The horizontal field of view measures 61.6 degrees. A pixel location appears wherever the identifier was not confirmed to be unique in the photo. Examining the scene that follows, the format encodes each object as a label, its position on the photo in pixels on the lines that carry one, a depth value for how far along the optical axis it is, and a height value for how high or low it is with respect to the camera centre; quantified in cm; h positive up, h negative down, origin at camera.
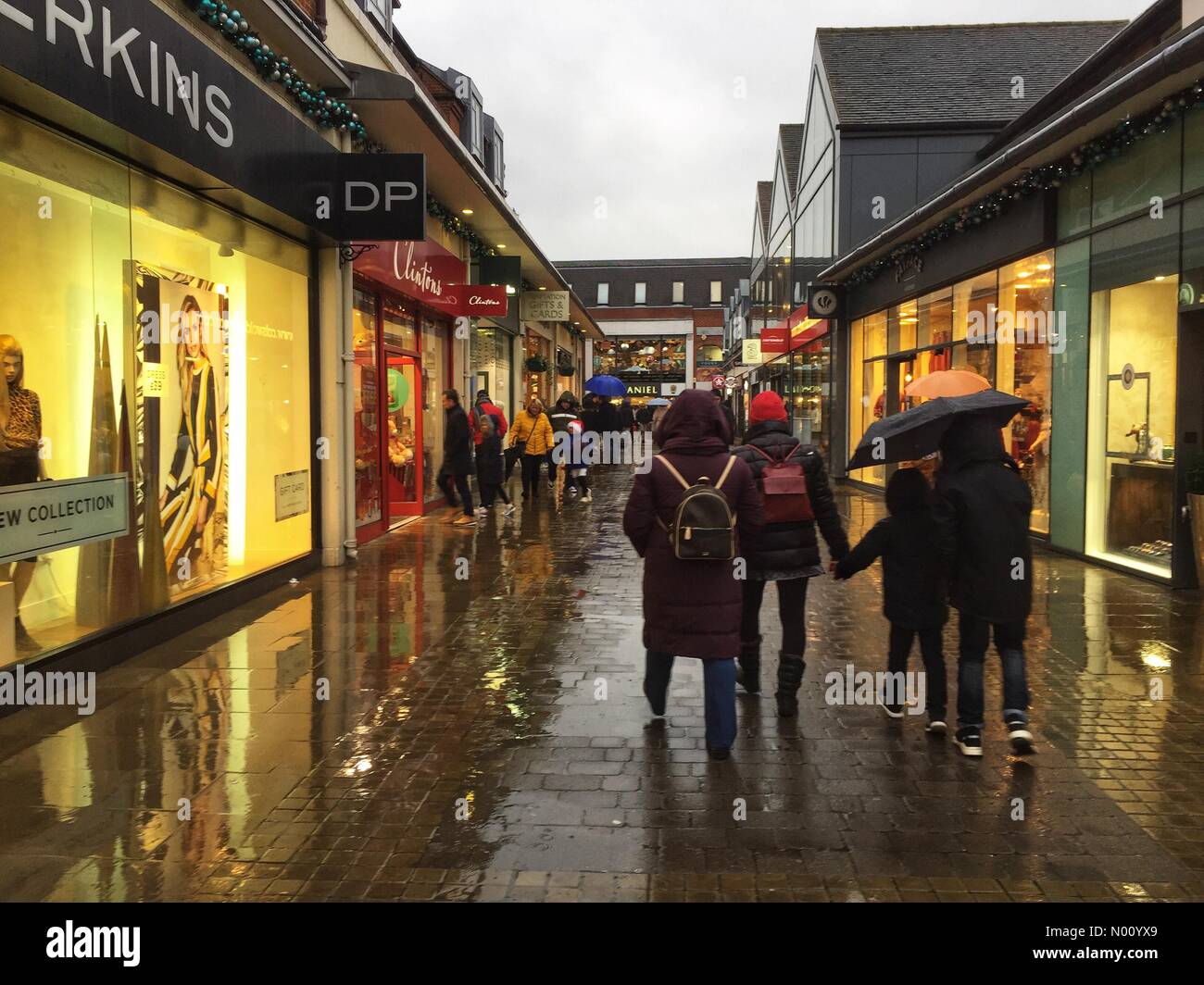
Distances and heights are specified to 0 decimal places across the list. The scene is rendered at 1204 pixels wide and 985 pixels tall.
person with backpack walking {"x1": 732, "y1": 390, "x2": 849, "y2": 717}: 566 -49
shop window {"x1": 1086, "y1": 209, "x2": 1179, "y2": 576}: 943 +42
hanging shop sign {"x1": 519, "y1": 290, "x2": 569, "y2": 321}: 2389 +312
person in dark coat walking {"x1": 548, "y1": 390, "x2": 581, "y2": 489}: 1856 +42
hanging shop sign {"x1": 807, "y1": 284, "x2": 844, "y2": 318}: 2202 +301
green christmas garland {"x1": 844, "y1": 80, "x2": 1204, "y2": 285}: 880 +287
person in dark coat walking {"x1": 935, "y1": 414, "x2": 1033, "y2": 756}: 489 -59
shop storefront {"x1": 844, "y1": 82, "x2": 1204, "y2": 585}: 905 +95
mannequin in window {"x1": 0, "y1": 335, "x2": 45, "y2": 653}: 582 +1
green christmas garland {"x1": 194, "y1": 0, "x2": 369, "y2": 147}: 752 +317
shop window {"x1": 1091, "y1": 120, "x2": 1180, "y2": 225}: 909 +248
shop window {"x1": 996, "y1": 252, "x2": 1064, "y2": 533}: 1194 +100
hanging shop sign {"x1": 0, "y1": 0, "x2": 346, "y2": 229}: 526 +222
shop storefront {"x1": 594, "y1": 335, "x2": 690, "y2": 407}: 7175 +536
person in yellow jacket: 1741 +9
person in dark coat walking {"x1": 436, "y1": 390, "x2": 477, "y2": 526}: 1382 -15
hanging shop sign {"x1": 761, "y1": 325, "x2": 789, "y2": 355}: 2802 +276
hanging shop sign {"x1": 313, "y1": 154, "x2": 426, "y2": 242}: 978 +235
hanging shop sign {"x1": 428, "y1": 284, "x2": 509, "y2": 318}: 1494 +206
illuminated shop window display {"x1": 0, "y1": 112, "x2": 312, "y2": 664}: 612 +47
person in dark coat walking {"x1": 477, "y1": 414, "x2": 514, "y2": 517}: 1495 -45
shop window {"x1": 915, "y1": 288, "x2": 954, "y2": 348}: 1564 +189
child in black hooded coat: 522 -67
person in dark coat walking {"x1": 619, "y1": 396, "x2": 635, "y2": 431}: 2329 +52
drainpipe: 1088 +21
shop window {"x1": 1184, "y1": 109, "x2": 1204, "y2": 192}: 857 +245
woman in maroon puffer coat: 492 -66
